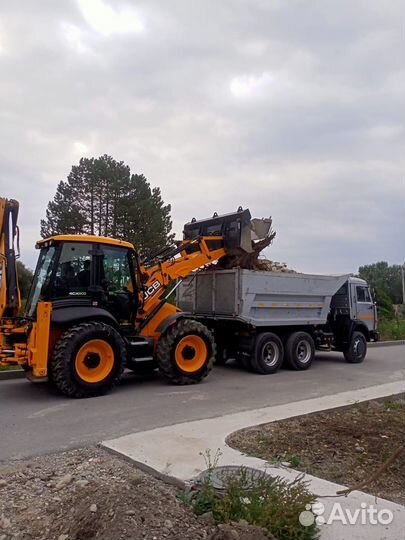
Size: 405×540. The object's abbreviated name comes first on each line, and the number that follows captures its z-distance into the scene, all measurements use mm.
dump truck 12359
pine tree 31344
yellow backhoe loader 8984
